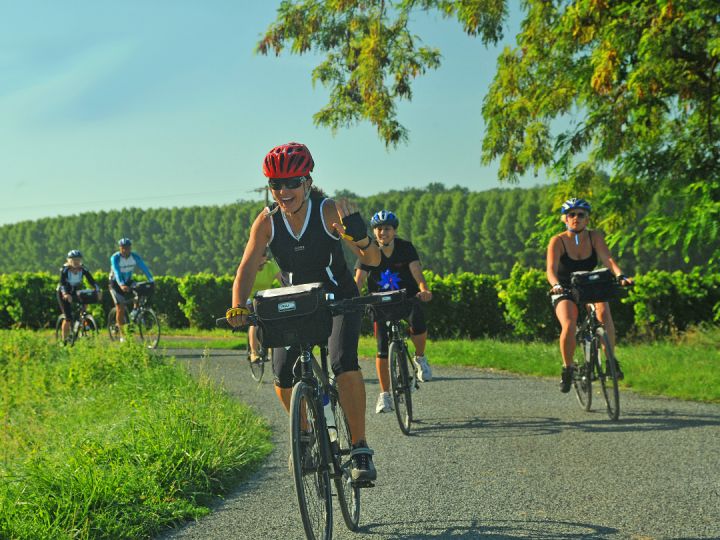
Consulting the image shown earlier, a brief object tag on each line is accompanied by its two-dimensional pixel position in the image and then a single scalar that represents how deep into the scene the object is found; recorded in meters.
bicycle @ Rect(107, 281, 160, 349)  16.41
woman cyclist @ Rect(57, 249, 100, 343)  16.61
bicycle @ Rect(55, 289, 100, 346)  16.22
